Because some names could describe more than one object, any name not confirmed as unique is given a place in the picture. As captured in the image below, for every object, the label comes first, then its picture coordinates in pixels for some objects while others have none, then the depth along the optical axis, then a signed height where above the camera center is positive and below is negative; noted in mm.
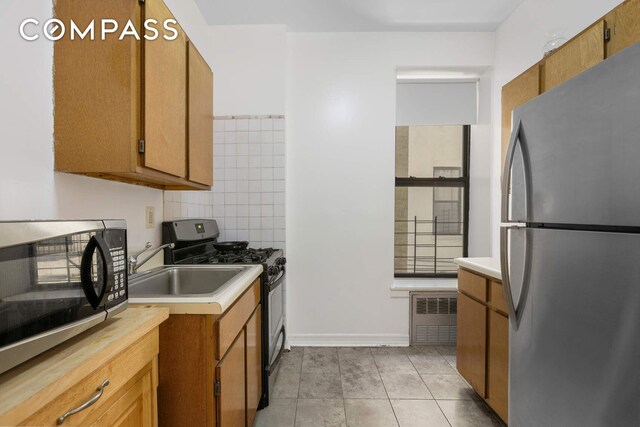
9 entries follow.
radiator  2930 -970
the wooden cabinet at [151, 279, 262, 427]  1148 -583
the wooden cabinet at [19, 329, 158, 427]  633 -447
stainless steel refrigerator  796 -118
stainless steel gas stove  1972 -325
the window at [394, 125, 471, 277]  3287 +123
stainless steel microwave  623 -168
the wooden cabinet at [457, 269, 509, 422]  1684 -755
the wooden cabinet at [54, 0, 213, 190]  1168 +429
